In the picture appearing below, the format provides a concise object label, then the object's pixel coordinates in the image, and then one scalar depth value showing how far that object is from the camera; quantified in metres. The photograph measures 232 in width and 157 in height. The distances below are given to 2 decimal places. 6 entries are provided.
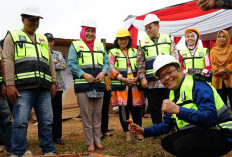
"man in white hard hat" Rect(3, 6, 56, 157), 3.27
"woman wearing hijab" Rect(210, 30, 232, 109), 5.19
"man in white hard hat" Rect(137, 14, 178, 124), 4.46
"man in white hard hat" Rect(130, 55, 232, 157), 2.25
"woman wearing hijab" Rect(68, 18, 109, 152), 4.06
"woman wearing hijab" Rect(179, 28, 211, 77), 4.94
